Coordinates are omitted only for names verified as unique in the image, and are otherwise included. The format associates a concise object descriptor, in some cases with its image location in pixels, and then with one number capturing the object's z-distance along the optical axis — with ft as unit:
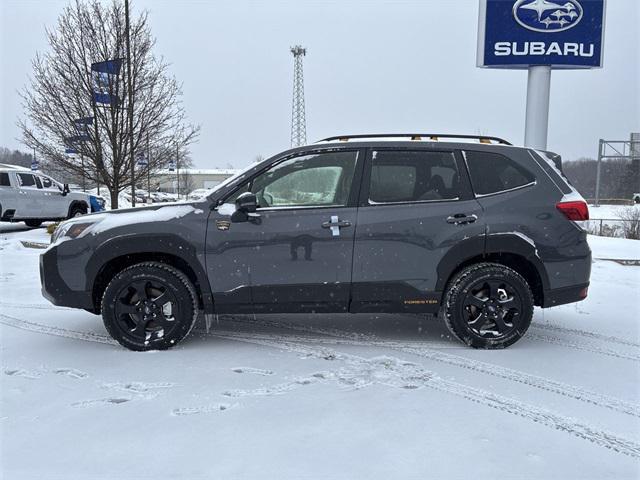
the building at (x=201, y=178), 308.87
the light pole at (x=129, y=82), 42.24
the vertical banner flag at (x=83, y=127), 43.62
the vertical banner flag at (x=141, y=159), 46.78
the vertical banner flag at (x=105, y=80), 41.96
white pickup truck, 52.34
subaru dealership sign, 37.14
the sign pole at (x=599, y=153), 131.28
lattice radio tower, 183.73
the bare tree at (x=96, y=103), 43.16
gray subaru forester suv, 14.28
